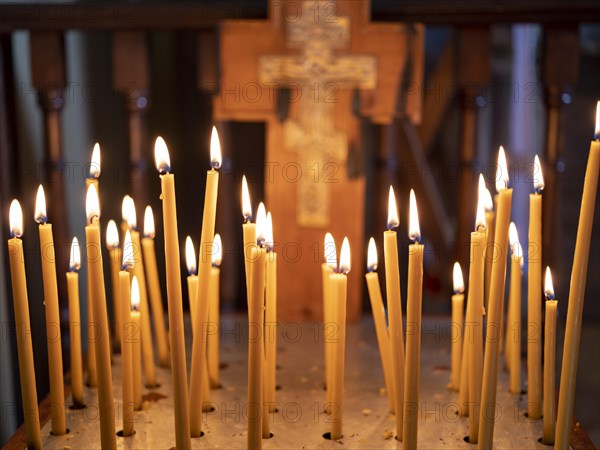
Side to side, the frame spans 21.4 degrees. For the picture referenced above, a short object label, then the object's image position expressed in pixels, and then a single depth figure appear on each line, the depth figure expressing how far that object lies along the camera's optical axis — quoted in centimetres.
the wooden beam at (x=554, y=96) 109
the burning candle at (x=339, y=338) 87
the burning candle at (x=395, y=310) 85
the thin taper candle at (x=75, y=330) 90
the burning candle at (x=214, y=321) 95
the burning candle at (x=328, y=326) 91
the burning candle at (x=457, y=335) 96
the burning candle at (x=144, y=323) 97
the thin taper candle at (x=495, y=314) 85
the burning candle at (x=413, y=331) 83
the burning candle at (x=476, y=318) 87
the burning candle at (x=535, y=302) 88
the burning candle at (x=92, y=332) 87
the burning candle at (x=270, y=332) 91
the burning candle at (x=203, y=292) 84
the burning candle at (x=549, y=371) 89
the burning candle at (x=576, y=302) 84
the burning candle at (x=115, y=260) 90
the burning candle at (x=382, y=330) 91
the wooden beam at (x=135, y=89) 110
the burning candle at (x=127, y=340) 88
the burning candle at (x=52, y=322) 87
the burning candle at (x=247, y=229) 85
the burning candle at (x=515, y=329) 96
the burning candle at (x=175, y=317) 84
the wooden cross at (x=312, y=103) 110
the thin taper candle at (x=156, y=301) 100
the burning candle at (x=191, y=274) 94
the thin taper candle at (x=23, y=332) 86
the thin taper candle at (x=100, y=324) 84
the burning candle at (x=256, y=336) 82
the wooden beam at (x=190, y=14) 107
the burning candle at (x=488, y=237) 91
